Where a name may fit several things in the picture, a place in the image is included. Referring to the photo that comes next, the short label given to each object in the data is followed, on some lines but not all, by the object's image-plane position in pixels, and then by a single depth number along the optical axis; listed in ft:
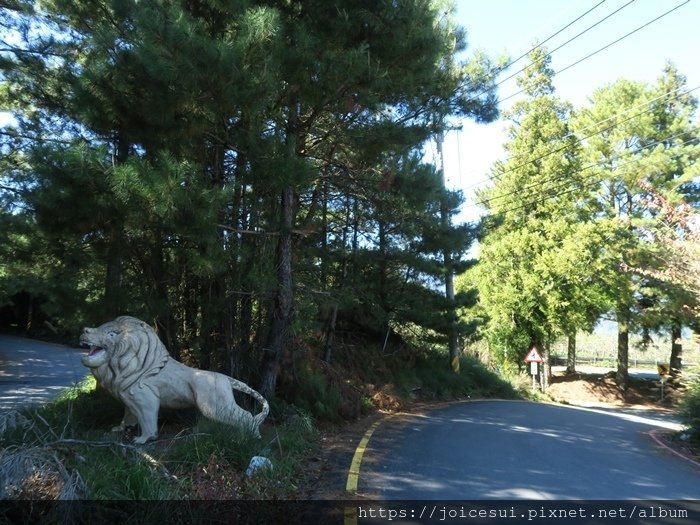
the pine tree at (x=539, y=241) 101.76
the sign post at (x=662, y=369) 81.11
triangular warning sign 96.12
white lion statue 24.94
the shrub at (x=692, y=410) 37.99
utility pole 59.72
